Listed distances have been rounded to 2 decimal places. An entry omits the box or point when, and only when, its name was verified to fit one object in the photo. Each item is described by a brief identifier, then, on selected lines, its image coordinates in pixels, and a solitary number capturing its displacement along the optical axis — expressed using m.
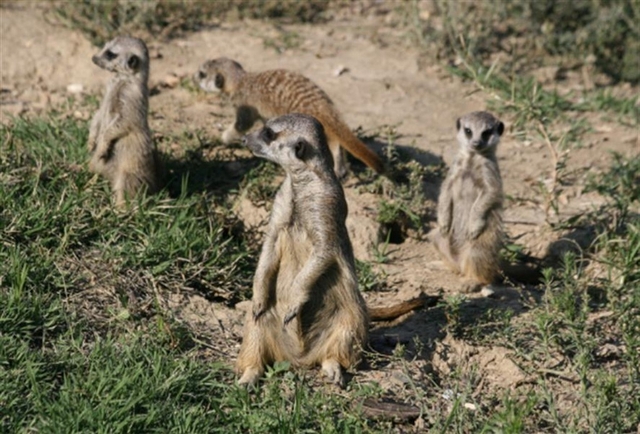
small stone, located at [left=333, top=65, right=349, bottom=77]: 14.70
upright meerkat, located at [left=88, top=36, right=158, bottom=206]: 11.04
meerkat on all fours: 11.91
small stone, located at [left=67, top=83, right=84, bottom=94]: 13.55
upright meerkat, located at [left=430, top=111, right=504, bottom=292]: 11.08
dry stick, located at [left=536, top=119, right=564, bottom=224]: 11.62
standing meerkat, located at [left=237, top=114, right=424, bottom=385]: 8.16
